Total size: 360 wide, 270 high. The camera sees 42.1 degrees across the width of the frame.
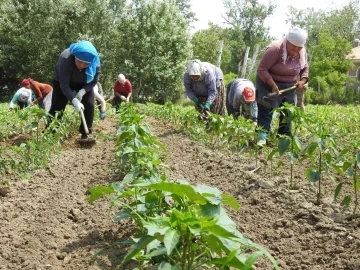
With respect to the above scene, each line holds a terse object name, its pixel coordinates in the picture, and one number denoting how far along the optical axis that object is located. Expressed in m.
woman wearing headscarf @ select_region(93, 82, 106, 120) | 7.82
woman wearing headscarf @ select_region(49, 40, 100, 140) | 5.15
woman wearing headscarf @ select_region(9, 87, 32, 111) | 9.31
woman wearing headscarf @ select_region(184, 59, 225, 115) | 6.36
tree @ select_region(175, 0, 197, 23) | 42.81
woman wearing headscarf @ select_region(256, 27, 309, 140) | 5.02
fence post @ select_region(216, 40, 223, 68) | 13.56
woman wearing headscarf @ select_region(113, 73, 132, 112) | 10.35
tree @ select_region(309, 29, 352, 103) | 26.23
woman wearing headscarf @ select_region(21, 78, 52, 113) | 8.16
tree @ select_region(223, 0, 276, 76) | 43.81
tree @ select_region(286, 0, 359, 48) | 44.25
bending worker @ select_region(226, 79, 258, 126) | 6.29
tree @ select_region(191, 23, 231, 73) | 35.38
